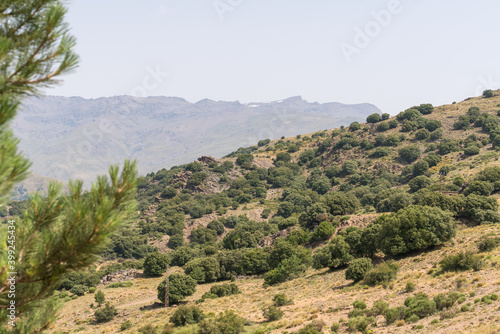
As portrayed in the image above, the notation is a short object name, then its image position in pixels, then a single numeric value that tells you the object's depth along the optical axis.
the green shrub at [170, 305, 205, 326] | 31.31
